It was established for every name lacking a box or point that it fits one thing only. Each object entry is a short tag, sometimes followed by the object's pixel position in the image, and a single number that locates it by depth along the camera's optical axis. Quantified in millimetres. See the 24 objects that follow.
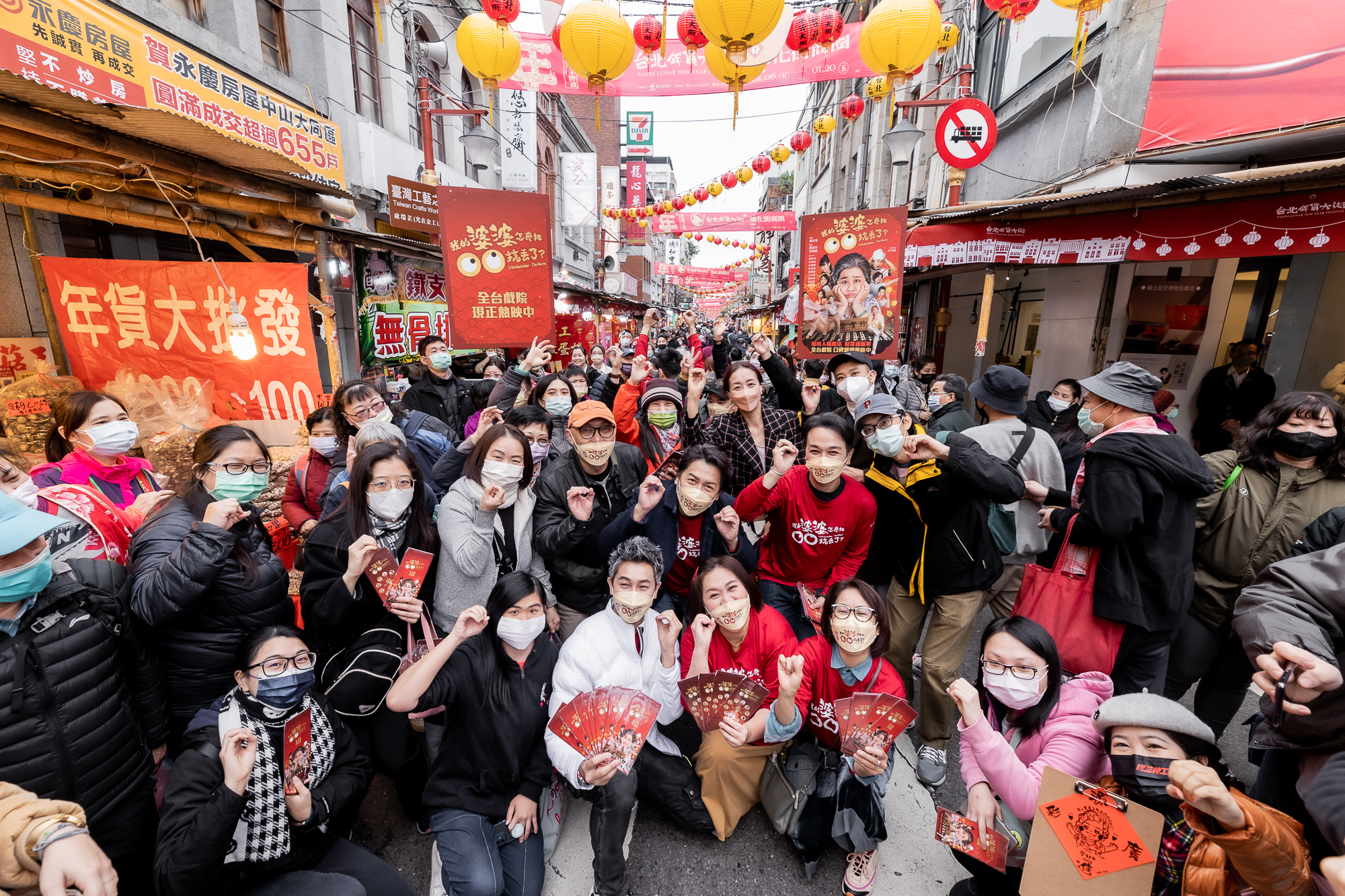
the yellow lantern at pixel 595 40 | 5668
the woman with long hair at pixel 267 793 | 1770
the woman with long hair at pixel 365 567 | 2600
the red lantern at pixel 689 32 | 6797
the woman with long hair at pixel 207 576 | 2107
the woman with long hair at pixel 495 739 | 2389
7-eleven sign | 23203
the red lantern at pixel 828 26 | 6398
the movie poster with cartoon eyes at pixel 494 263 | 5277
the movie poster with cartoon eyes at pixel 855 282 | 6090
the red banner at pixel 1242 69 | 5082
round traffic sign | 6820
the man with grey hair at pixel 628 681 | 2395
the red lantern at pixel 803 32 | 6367
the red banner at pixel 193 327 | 3740
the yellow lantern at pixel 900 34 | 5793
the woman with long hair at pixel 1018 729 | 2039
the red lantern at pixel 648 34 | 6855
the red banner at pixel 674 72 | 7809
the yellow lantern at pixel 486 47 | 6445
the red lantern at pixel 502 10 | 5934
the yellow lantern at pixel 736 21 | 4867
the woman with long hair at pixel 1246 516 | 2650
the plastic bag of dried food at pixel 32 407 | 3801
